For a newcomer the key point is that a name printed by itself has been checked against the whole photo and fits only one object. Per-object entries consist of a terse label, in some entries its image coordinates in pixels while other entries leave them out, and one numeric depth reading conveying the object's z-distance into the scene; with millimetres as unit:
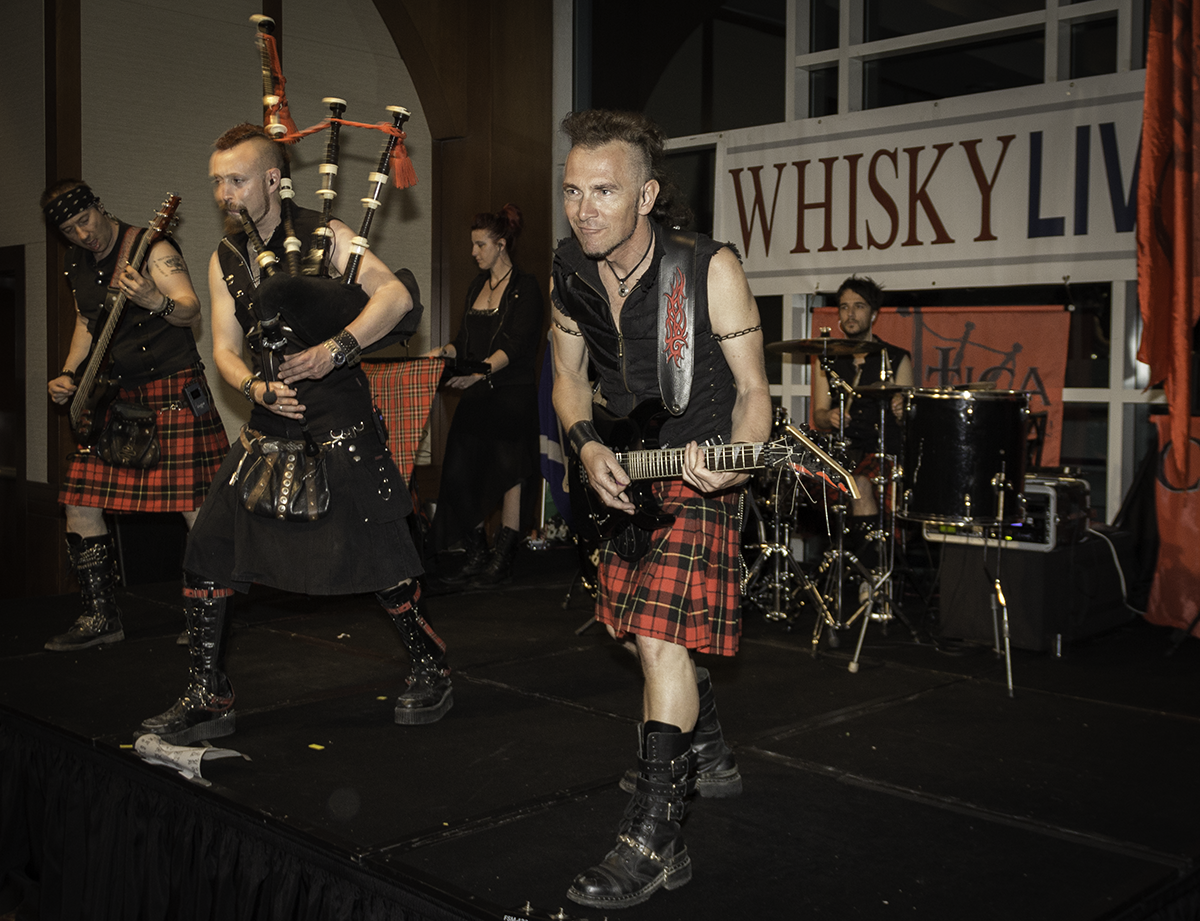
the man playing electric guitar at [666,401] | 2447
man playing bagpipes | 3162
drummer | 5461
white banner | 5652
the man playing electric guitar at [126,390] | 4367
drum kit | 4434
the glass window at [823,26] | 6996
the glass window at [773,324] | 7074
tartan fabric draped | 5727
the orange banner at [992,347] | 5918
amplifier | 4887
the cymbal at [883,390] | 4770
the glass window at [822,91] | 6988
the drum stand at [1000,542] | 4098
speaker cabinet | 4879
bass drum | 4430
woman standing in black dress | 6125
